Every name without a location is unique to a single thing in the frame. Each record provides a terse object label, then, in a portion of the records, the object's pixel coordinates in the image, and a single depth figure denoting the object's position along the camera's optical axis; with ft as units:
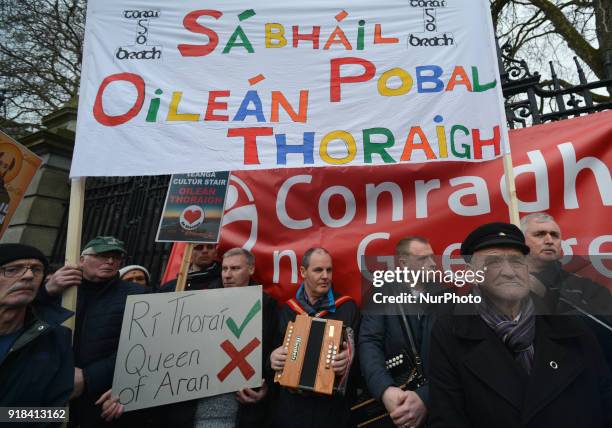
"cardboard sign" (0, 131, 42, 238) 8.10
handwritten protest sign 6.85
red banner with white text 8.50
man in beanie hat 5.22
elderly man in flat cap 4.41
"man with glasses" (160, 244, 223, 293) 10.06
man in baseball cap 6.90
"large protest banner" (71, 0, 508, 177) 7.92
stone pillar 18.08
